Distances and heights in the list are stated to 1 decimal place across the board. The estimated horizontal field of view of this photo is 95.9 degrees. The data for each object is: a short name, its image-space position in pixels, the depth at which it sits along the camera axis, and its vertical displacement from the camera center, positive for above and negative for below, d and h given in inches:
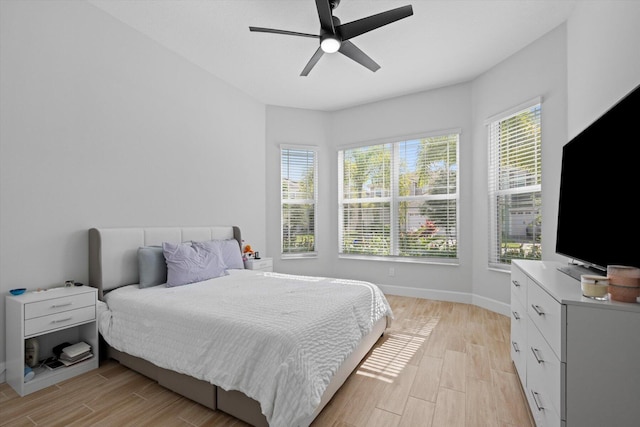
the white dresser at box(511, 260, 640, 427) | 41.9 -22.5
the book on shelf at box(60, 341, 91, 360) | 84.7 -41.8
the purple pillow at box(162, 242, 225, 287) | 103.6 -19.7
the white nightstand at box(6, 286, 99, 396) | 75.1 -31.9
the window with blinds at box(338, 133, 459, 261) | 162.2 +8.5
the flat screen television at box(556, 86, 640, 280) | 50.6 +4.6
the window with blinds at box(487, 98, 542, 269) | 123.0 +12.8
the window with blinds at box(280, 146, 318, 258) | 187.5 +8.4
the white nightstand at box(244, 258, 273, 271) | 148.6 -27.6
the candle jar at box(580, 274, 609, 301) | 45.5 -11.6
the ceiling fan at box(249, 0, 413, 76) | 82.8 +57.4
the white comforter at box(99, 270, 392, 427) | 56.5 -29.2
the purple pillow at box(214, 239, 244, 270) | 130.0 -19.5
